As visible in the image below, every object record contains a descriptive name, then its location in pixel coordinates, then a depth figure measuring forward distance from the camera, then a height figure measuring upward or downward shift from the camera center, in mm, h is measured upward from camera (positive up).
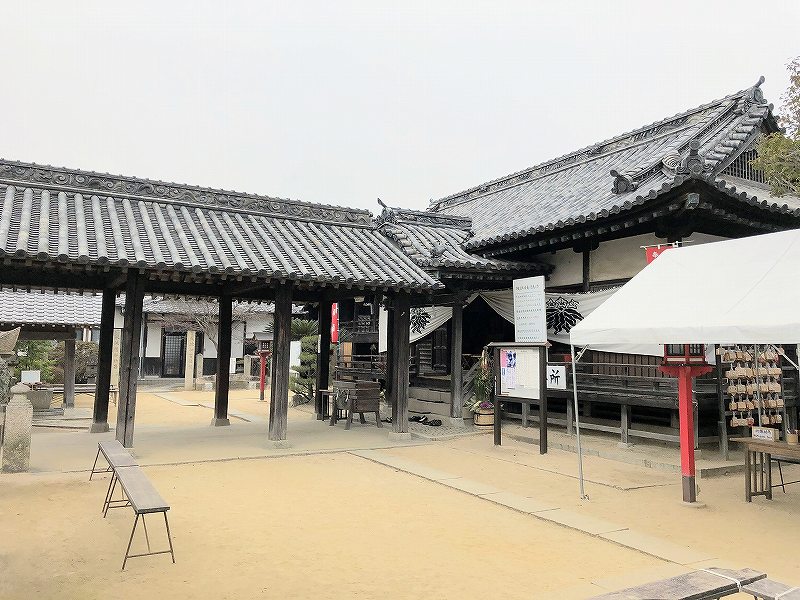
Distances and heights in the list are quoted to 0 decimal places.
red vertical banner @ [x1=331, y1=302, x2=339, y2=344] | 18688 +1222
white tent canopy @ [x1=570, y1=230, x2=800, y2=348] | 5957 +740
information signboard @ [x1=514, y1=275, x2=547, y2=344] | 11180 +996
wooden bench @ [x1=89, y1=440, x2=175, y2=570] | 4664 -1120
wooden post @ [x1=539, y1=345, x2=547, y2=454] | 10273 -620
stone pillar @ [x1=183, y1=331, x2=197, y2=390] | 27938 -210
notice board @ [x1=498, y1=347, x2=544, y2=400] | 10531 -178
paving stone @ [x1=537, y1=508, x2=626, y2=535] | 6156 -1700
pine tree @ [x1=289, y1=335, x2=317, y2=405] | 20203 -456
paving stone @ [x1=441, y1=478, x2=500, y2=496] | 7781 -1671
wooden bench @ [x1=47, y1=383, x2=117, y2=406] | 22828 -1199
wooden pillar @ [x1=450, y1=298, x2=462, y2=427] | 13188 -192
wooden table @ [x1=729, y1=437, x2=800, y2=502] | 7066 -1079
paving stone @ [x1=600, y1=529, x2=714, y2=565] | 5246 -1699
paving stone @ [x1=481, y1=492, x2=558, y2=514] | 6922 -1683
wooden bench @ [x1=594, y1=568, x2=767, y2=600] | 3270 -1270
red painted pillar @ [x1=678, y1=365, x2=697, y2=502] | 7141 -904
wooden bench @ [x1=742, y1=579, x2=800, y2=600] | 3203 -1252
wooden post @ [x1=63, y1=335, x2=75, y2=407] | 18625 -432
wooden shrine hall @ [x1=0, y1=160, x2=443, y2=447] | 9133 +1776
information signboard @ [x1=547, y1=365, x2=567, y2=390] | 10406 -242
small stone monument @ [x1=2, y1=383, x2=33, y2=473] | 8156 -1043
